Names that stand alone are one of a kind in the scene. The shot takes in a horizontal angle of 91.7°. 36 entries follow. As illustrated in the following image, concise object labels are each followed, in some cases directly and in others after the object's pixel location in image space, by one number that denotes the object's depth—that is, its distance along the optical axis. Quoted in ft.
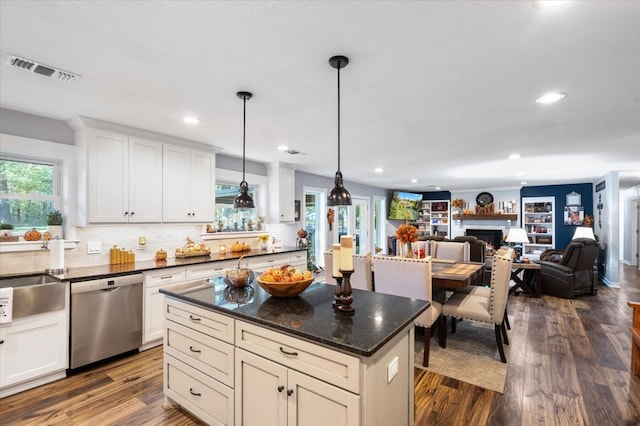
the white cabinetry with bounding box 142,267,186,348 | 10.54
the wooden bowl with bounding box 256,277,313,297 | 6.43
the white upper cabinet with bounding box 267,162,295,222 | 17.49
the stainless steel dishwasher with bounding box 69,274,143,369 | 9.03
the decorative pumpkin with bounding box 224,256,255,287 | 7.68
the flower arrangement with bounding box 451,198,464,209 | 33.04
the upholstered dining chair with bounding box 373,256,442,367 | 9.87
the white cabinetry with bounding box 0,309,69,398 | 7.98
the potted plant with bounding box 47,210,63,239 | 10.29
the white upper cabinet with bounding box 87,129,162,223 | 10.41
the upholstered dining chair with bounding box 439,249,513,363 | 10.01
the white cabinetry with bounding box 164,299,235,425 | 6.13
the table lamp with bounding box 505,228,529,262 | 20.34
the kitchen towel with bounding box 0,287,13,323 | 7.75
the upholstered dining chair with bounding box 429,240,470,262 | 16.66
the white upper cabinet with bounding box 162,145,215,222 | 12.35
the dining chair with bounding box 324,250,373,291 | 11.55
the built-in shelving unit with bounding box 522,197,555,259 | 28.67
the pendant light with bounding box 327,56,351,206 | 7.37
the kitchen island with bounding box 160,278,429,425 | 4.57
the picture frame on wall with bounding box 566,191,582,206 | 27.09
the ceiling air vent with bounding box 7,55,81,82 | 6.50
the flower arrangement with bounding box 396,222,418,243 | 12.93
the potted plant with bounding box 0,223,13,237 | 9.48
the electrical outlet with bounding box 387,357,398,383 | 5.02
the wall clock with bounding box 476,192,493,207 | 31.78
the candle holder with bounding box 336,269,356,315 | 5.90
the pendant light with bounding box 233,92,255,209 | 9.32
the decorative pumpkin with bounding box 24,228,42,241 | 9.74
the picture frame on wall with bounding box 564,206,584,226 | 26.96
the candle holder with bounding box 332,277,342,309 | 6.04
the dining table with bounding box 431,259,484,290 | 10.27
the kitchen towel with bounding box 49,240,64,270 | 9.64
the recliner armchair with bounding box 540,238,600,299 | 17.69
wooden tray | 13.02
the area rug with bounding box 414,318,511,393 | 9.00
